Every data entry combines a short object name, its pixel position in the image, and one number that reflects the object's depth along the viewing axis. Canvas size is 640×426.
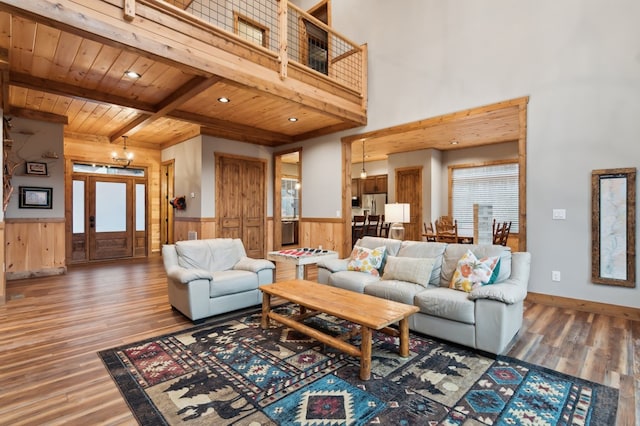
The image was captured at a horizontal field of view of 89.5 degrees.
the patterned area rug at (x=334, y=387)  1.88
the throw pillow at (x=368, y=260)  3.84
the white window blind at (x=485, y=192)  7.50
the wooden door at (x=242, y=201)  6.88
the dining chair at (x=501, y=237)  5.74
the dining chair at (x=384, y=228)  7.20
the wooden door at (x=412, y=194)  8.46
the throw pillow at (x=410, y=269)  3.33
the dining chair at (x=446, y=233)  5.85
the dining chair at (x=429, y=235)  6.18
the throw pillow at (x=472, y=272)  2.99
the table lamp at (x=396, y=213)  5.92
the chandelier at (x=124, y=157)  7.37
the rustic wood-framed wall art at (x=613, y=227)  3.50
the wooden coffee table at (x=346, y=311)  2.29
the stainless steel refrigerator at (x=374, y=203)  10.29
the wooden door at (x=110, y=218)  7.41
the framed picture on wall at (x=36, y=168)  5.68
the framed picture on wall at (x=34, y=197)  5.63
